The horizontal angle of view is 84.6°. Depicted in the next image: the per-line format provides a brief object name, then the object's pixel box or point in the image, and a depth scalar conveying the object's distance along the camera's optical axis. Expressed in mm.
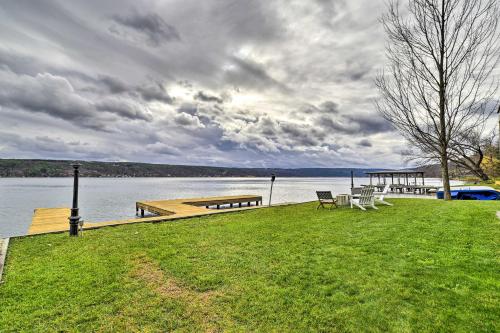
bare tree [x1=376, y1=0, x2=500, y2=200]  14141
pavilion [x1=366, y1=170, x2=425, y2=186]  32516
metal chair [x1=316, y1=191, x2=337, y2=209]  13558
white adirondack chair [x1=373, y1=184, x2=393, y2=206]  13612
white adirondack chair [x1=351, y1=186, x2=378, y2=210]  12489
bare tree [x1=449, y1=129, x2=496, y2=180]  18938
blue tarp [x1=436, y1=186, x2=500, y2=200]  18891
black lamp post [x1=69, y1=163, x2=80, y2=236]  8141
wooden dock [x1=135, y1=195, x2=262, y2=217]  15914
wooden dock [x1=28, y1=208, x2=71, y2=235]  9309
